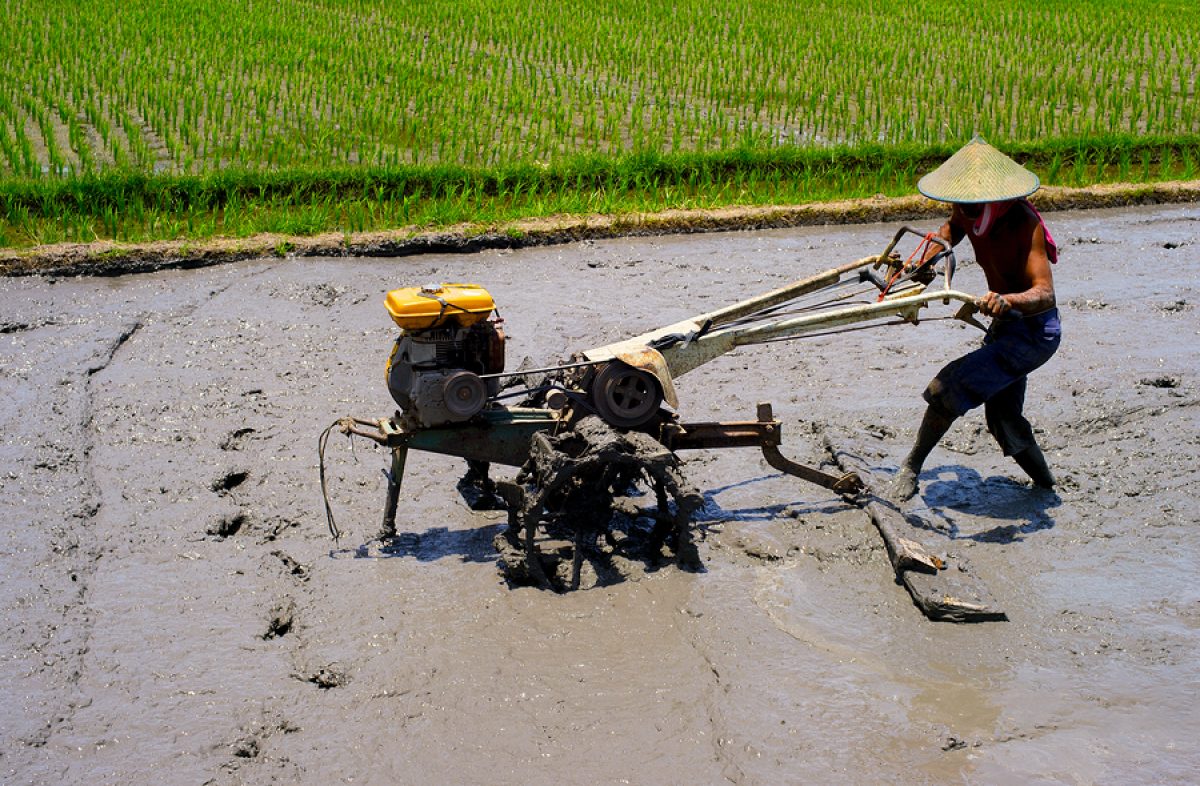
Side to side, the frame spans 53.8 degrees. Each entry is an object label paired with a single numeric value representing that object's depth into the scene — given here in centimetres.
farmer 465
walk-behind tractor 433
